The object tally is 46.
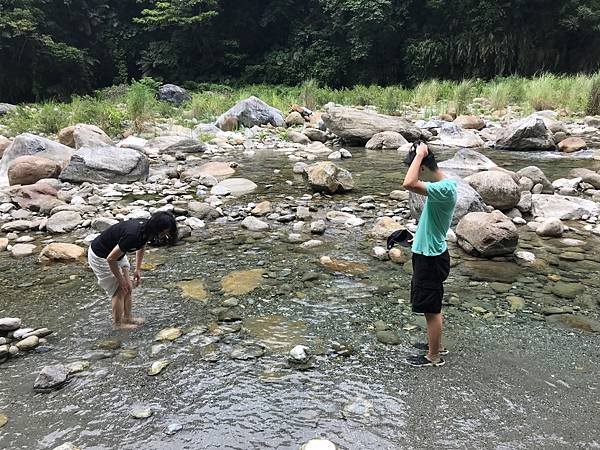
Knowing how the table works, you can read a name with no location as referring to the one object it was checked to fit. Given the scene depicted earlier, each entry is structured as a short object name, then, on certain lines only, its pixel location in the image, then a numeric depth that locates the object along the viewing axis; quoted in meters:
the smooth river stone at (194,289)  4.89
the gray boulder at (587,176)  8.84
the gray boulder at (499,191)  7.30
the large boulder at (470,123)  16.05
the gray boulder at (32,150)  10.17
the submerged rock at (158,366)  3.59
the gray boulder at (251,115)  17.02
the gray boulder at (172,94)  25.03
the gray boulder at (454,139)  14.00
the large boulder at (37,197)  7.97
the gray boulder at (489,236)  5.67
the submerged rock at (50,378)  3.38
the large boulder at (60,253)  5.87
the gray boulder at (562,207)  7.24
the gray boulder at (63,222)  7.01
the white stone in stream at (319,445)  2.79
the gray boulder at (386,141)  13.80
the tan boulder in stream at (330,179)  8.73
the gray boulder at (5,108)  20.45
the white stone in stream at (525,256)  5.66
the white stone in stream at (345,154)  12.65
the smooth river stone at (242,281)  5.04
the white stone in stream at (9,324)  4.09
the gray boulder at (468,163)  9.95
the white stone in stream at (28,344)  3.92
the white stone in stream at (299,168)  10.76
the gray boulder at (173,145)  13.12
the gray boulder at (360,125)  14.46
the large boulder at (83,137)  11.73
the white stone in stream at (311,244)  6.24
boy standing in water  3.32
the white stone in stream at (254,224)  7.02
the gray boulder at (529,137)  12.83
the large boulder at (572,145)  12.48
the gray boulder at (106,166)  9.55
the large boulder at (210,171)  10.34
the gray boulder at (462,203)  6.71
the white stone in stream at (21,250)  6.09
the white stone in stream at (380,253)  5.82
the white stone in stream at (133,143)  13.05
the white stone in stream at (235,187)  9.05
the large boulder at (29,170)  9.30
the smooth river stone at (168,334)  4.07
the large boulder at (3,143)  11.77
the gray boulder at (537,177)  8.67
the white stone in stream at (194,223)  7.13
